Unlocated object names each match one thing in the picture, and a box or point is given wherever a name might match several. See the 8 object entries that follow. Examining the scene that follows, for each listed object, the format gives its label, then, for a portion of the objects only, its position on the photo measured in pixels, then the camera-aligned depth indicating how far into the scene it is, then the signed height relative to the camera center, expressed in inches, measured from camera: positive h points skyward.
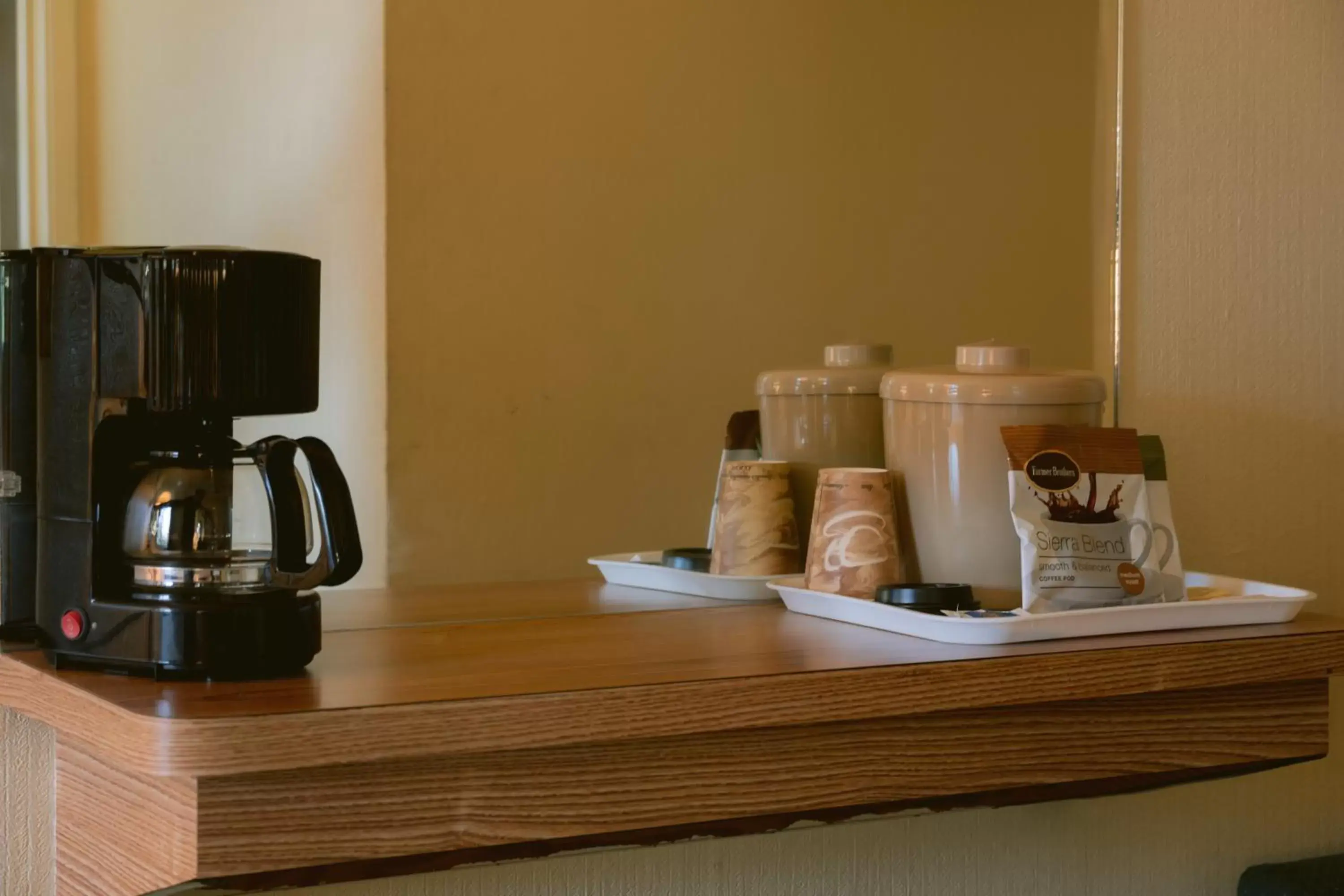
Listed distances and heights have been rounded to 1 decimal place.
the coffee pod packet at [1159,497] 47.7 -3.5
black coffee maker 35.1 -2.0
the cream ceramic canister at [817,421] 52.4 -1.0
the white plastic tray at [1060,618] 41.6 -6.8
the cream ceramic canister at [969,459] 46.8 -2.1
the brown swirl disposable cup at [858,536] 47.2 -4.7
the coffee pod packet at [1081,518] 44.3 -3.9
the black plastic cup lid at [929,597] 44.3 -6.3
